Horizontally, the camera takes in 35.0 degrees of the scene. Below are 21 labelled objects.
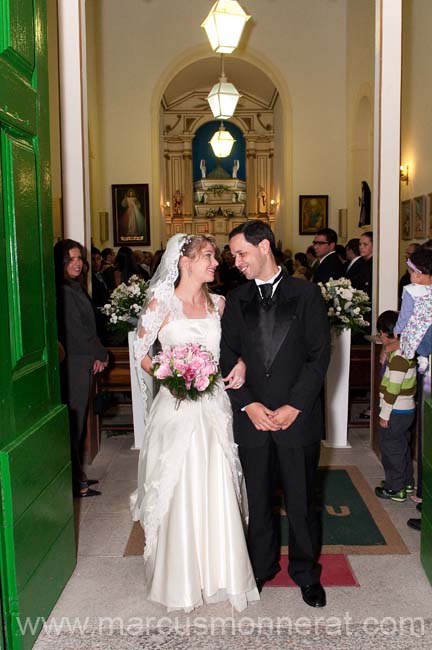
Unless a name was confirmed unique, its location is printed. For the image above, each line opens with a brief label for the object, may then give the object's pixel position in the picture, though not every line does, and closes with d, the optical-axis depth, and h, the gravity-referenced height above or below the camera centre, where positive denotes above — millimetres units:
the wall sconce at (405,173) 11992 +1158
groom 3602 -770
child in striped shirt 5117 -1338
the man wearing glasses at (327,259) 8812 -246
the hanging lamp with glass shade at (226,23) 9195 +2951
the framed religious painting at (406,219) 11768 +339
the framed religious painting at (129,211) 15414 +705
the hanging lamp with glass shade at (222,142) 15150 +2181
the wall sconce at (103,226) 14820 +366
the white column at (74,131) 6211 +1026
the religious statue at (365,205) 13938 +703
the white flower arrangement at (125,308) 6633 -629
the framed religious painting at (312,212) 16016 +652
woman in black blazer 5410 -810
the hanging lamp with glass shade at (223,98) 11797 +2457
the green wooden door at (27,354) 3031 -534
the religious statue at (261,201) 23312 +1354
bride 3635 -1417
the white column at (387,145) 6340 +884
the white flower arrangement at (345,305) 6633 -632
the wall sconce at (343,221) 15914 +435
